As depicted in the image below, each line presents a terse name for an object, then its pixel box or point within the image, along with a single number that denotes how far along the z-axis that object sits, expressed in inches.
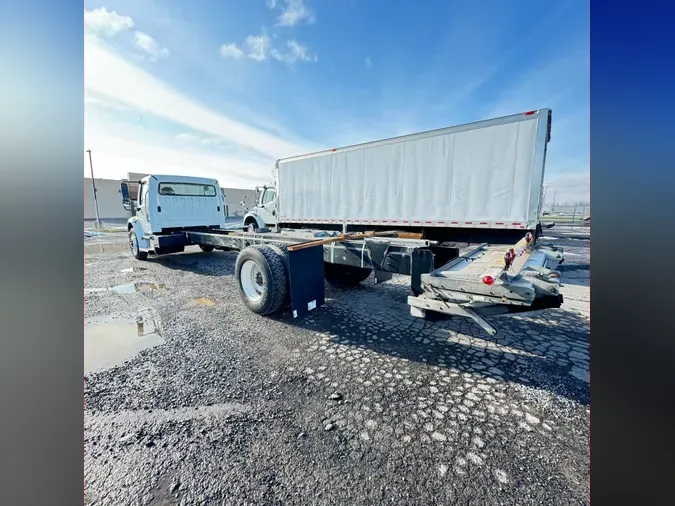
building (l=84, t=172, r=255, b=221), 1345.4
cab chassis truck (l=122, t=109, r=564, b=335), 113.7
